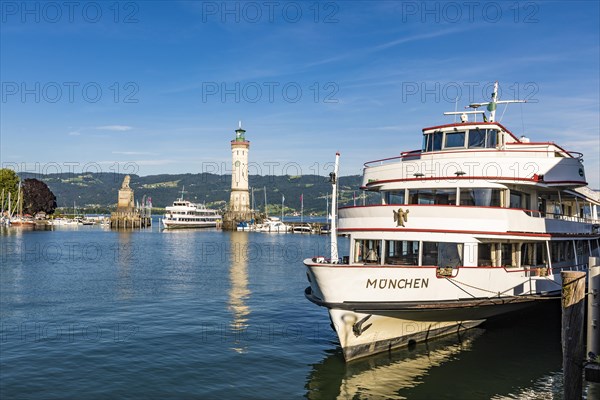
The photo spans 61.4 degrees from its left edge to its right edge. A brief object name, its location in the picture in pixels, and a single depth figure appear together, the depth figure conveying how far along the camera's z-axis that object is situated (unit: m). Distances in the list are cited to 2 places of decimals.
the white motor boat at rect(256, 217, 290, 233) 131.12
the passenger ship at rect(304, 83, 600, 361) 15.88
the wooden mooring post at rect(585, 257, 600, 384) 14.38
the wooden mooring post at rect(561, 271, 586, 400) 12.58
